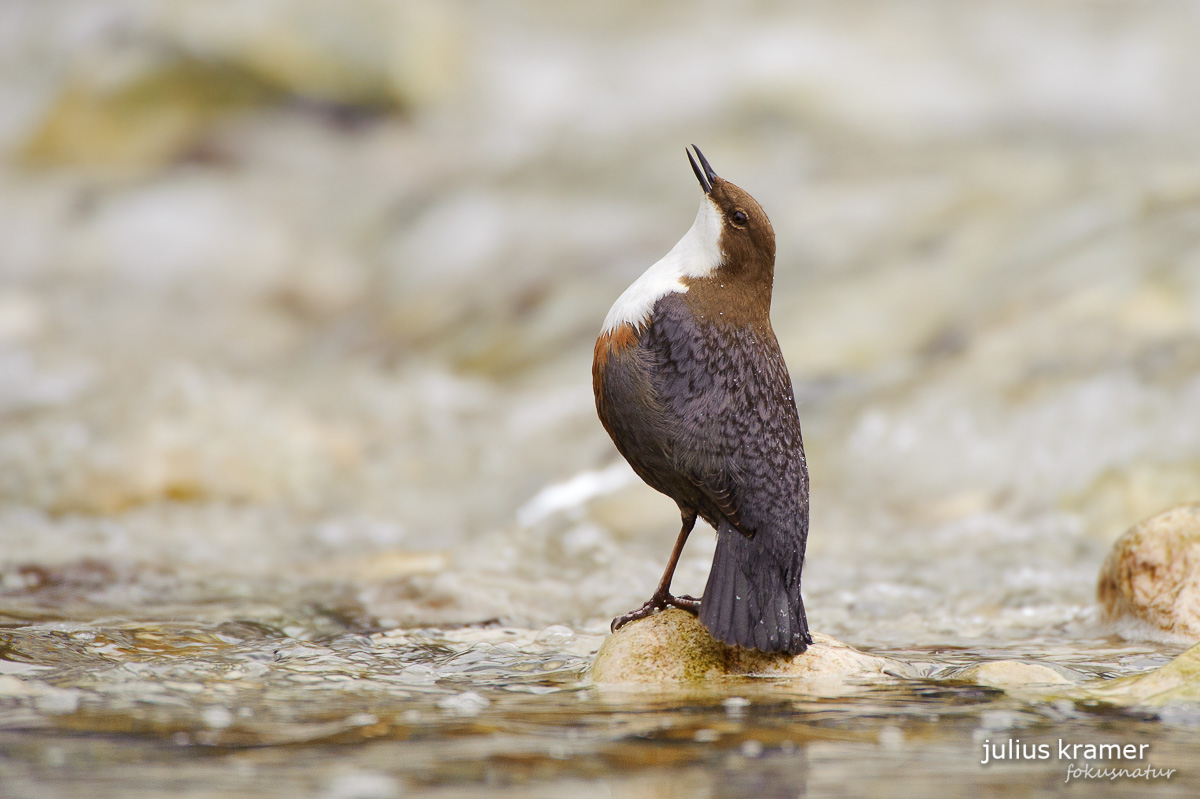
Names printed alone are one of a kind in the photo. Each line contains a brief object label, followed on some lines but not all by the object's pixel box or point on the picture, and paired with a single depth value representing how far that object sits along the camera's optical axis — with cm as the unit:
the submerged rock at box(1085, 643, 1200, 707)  660
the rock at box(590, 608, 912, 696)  744
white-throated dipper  738
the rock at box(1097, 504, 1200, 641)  898
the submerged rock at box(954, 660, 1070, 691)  707
